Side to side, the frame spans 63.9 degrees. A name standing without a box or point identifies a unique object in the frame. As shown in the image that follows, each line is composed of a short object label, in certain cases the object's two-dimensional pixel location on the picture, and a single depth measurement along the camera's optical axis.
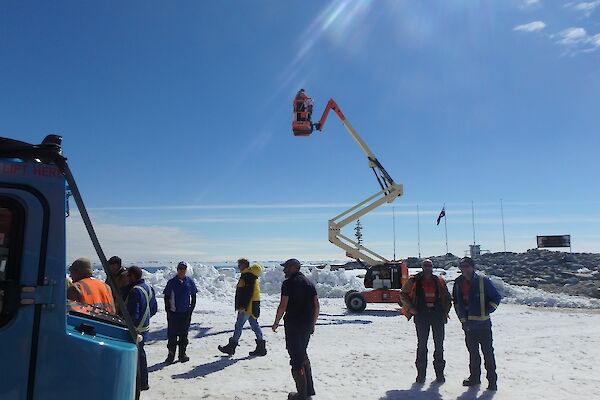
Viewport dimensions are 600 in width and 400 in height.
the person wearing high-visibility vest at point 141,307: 6.42
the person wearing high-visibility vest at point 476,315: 6.77
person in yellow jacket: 8.78
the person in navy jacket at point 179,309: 8.30
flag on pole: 35.91
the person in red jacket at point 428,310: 7.14
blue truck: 2.58
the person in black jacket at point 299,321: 6.11
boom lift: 16.05
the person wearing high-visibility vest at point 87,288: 4.57
